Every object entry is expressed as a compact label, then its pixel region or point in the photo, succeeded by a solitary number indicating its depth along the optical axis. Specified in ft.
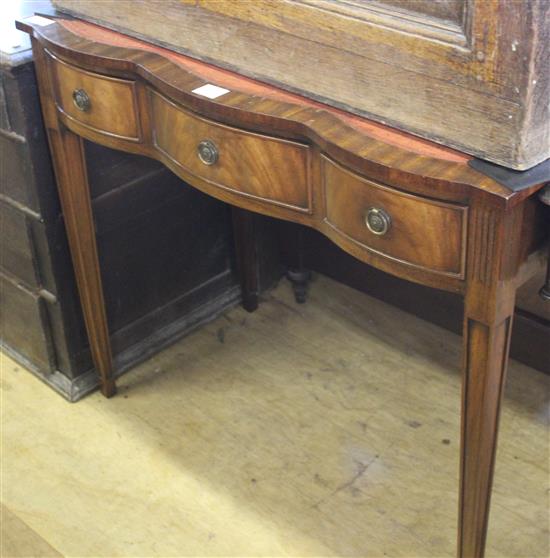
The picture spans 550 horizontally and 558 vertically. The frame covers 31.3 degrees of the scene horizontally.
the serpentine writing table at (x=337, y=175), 3.73
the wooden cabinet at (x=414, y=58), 3.49
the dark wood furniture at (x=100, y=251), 5.69
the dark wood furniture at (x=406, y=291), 6.26
